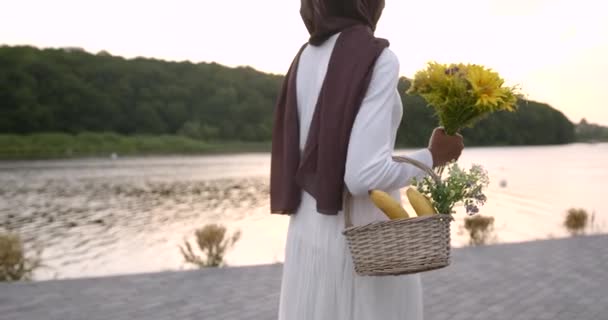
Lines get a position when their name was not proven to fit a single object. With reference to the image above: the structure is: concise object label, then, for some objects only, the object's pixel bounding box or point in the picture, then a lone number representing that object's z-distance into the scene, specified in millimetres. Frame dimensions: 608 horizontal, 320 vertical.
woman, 1634
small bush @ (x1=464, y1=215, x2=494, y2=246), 9883
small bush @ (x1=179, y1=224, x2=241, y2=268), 8016
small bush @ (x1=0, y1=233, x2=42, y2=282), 7113
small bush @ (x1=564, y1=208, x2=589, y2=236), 11133
